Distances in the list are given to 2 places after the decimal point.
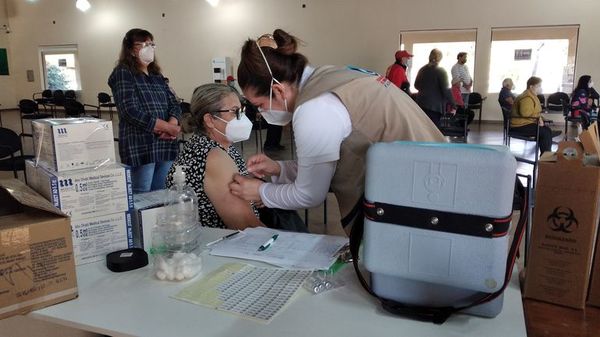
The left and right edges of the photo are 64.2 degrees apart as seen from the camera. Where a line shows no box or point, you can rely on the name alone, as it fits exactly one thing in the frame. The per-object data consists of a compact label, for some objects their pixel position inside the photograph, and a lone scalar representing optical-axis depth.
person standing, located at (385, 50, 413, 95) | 6.77
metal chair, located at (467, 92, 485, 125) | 9.05
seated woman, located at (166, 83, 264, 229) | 1.78
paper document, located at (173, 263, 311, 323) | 1.06
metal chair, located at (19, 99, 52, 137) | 8.62
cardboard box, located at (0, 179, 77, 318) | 1.05
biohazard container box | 1.01
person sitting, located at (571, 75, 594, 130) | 6.83
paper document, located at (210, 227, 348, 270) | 1.28
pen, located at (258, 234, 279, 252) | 1.37
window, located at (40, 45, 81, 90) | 13.26
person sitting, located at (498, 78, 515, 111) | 6.38
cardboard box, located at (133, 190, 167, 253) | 1.38
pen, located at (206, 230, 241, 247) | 1.45
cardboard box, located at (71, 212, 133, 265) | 1.30
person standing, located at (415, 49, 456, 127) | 6.01
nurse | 1.33
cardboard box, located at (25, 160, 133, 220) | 1.25
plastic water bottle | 1.22
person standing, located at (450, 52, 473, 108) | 8.73
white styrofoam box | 0.85
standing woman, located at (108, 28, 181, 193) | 2.80
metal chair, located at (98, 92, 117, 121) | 11.12
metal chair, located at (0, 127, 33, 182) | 3.59
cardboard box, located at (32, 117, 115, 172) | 1.29
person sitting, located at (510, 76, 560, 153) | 5.12
